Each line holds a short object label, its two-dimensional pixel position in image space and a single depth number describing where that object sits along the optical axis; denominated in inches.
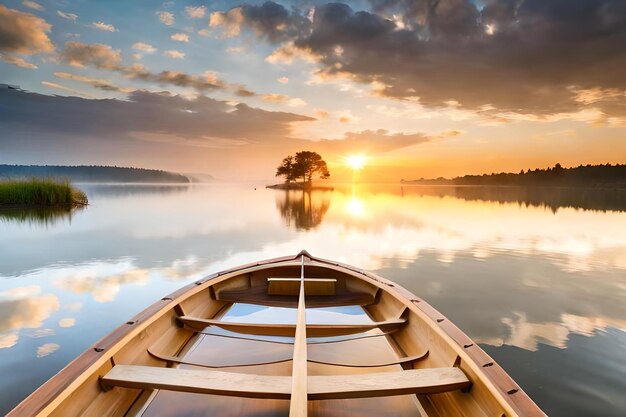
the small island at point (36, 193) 813.9
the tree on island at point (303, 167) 2916.8
